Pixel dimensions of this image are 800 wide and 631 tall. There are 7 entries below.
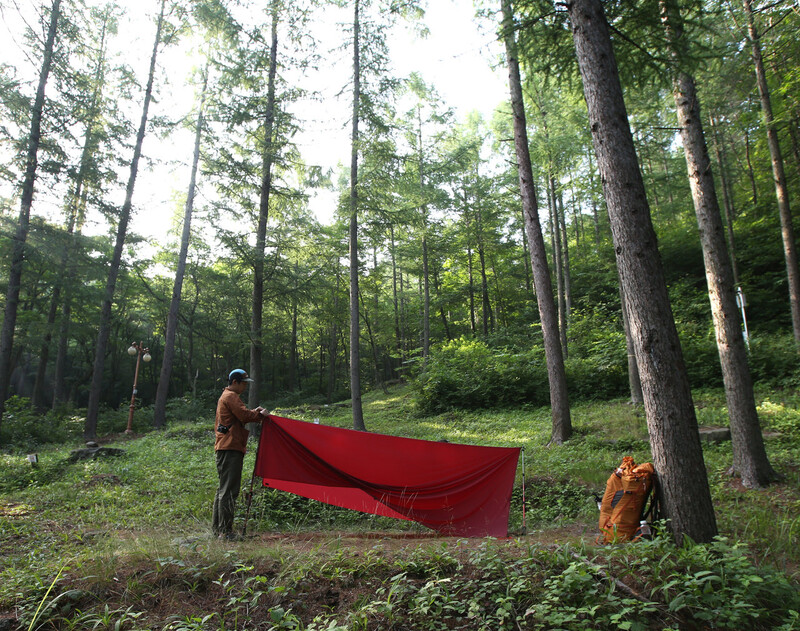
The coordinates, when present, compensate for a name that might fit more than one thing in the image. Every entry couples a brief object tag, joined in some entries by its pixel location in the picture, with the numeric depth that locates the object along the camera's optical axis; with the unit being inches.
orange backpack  142.8
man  173.5
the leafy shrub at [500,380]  484.7
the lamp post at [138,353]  623.2
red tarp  195.3
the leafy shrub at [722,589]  95.0
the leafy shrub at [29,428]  490.0
